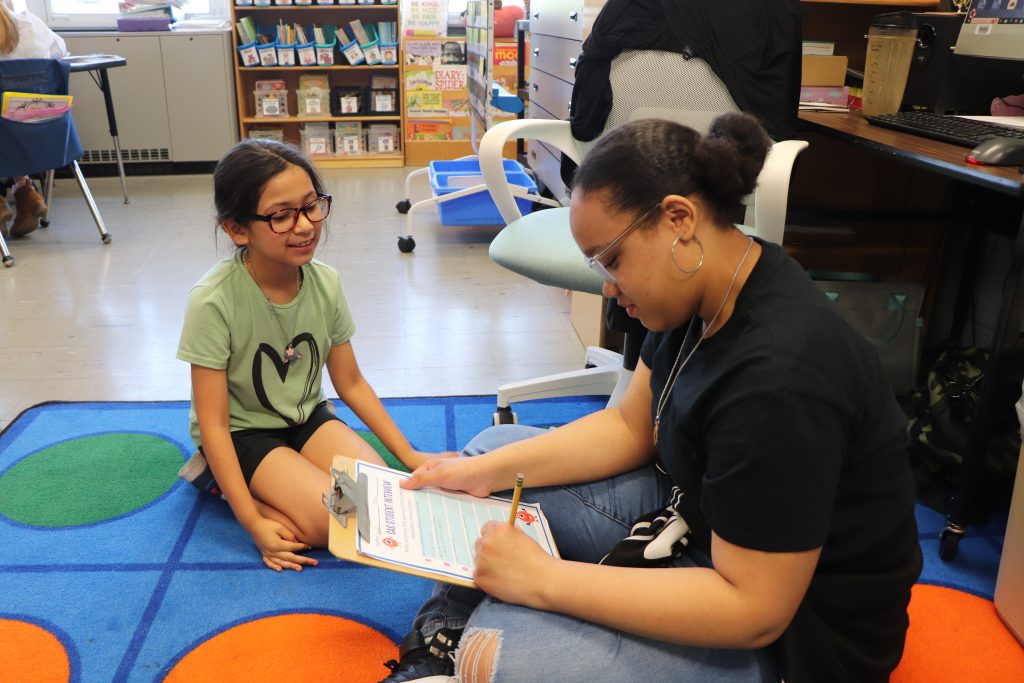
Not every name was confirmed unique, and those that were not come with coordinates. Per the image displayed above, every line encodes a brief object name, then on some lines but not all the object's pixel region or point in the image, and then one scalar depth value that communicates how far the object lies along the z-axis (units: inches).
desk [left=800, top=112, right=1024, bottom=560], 49.3
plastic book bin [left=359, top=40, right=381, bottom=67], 192.9
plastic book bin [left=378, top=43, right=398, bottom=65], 194.2
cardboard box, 84.9
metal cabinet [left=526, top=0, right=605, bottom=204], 110.6
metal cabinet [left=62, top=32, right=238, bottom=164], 181.6
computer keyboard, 59.2
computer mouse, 50.8
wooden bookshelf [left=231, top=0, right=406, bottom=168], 191.6
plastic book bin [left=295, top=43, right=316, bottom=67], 190.1
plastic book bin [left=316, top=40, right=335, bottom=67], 191.6
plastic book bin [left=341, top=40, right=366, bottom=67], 192.4
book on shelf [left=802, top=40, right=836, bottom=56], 86.0
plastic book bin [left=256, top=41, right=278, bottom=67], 188.2
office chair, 62.0
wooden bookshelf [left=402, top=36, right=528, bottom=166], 195.5
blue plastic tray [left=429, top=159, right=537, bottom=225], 135.3
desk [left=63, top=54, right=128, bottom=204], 128.6
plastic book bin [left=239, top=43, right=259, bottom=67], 187.2
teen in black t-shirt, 29.6
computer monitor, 68.6
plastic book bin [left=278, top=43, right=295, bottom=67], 189.0
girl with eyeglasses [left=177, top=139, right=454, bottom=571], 54.0
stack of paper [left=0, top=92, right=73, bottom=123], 114.6
